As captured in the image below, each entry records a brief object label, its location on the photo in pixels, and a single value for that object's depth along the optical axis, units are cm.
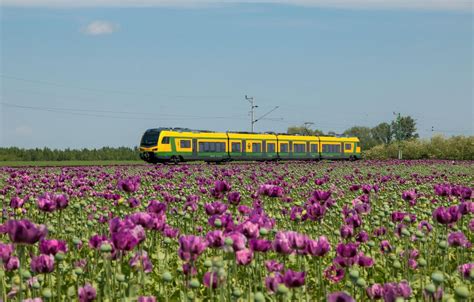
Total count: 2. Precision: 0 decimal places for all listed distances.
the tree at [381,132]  15156
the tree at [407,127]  13862
